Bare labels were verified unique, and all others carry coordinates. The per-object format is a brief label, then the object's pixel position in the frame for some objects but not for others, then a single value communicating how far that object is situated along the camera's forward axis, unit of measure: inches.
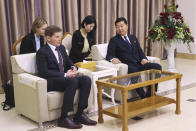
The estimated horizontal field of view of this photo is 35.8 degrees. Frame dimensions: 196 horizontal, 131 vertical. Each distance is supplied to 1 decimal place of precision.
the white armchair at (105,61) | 164.7
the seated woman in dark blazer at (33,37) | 163.8
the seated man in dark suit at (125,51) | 171.0
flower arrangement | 213.3
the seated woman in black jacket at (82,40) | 177.5
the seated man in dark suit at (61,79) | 132.2
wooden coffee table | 124.2
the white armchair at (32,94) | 129.7
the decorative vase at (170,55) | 222.2
